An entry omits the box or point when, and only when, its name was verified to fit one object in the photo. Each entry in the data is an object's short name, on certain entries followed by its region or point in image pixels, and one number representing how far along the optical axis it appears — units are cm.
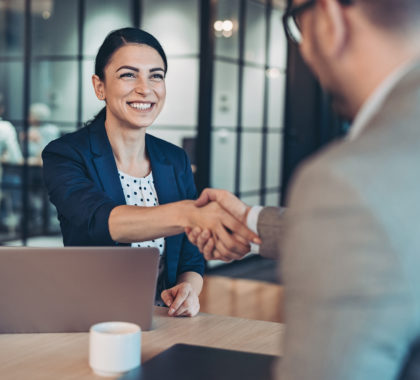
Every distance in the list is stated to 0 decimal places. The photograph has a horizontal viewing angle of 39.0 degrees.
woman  174
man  59
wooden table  115
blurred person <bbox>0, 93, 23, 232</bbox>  545
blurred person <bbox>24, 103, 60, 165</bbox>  545
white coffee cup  111
